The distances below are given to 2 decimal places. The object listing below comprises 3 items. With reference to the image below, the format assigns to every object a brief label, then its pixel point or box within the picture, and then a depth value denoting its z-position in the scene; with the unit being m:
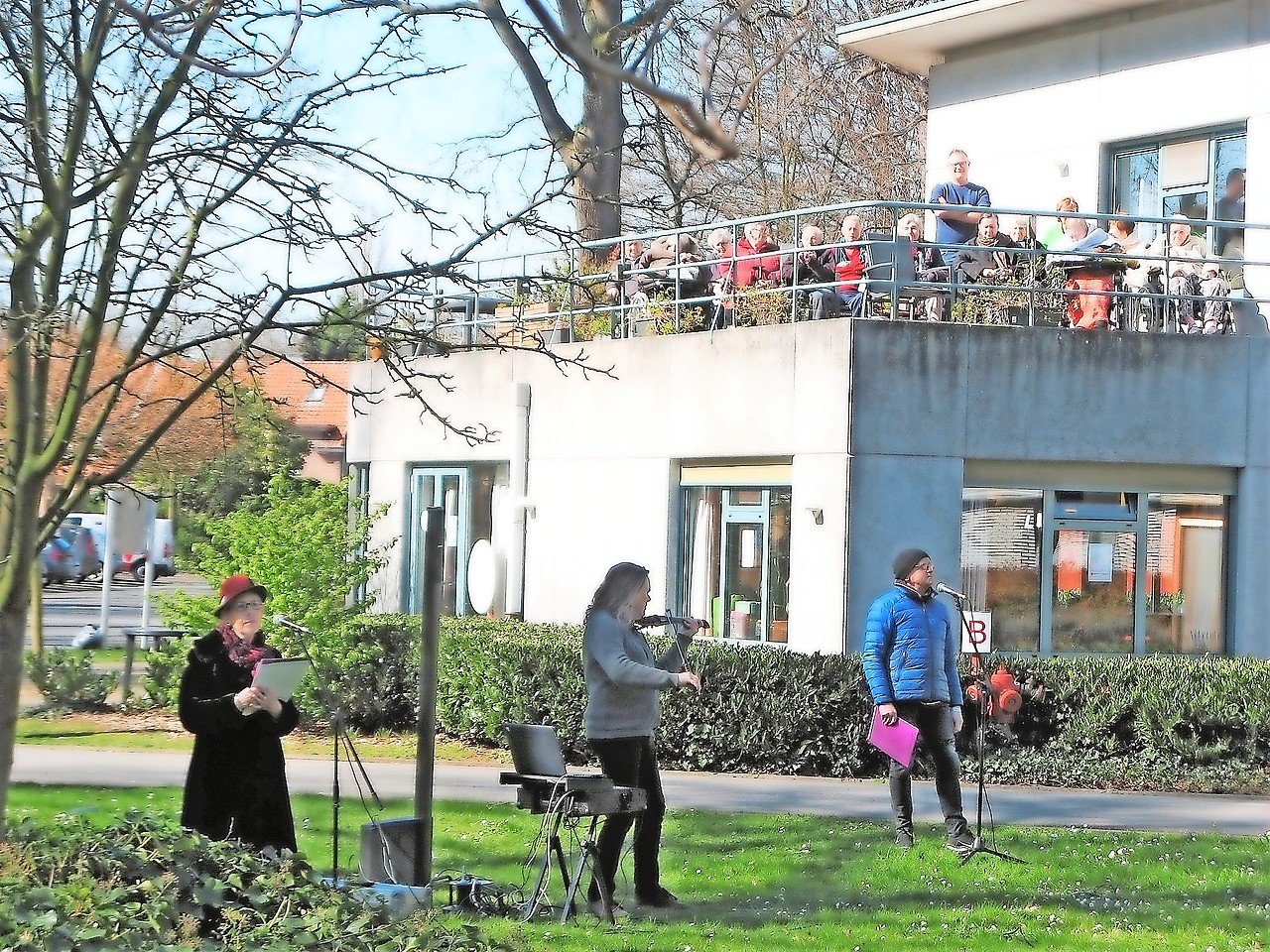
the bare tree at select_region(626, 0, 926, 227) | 32.38
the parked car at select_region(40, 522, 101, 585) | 54.03
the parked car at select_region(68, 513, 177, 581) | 55.19
